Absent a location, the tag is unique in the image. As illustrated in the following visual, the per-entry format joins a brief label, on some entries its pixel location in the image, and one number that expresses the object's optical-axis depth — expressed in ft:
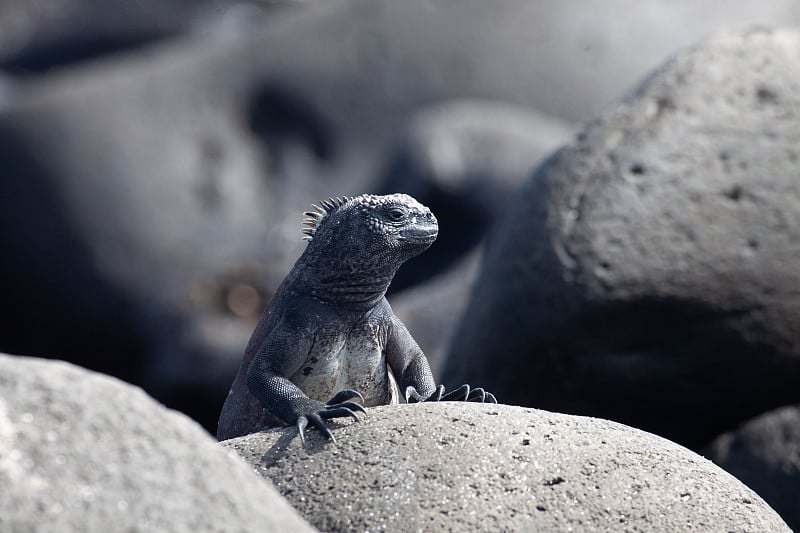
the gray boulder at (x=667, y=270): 41.42
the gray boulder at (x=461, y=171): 75.41
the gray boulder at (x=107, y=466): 18.63
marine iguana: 30.96
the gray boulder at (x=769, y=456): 40.86
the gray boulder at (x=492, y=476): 25.20
